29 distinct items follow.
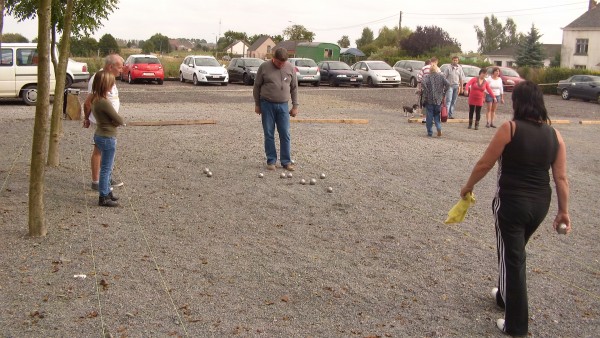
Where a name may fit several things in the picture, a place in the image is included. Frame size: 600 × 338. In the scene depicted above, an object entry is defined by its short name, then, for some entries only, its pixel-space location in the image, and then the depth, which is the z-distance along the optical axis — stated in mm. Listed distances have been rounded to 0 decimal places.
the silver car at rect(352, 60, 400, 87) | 38406
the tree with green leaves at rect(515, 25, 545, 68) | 64062
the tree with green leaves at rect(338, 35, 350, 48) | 117131
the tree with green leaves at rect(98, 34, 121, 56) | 71900
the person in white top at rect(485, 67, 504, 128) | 17984
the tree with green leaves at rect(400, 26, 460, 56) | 74062
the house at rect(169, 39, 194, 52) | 156075
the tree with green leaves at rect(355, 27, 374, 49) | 128625
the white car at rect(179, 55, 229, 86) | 34906
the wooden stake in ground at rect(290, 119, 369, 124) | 17734
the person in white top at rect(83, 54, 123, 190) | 7836
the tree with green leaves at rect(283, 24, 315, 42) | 98125
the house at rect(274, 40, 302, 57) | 91562
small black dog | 20162
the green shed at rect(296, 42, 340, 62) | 64312
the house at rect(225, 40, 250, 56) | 116650
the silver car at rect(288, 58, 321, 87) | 37406
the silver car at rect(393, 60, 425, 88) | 40006
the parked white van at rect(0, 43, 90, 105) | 20625
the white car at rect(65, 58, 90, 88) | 26342
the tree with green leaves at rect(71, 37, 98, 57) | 57838
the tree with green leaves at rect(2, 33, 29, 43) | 44312
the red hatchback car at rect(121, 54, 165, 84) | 34781
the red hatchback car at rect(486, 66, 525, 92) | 37156
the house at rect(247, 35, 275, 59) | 127938
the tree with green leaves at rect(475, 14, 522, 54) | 129625
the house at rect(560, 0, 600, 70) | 64500
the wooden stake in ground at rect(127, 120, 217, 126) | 15750
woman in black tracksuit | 4754
